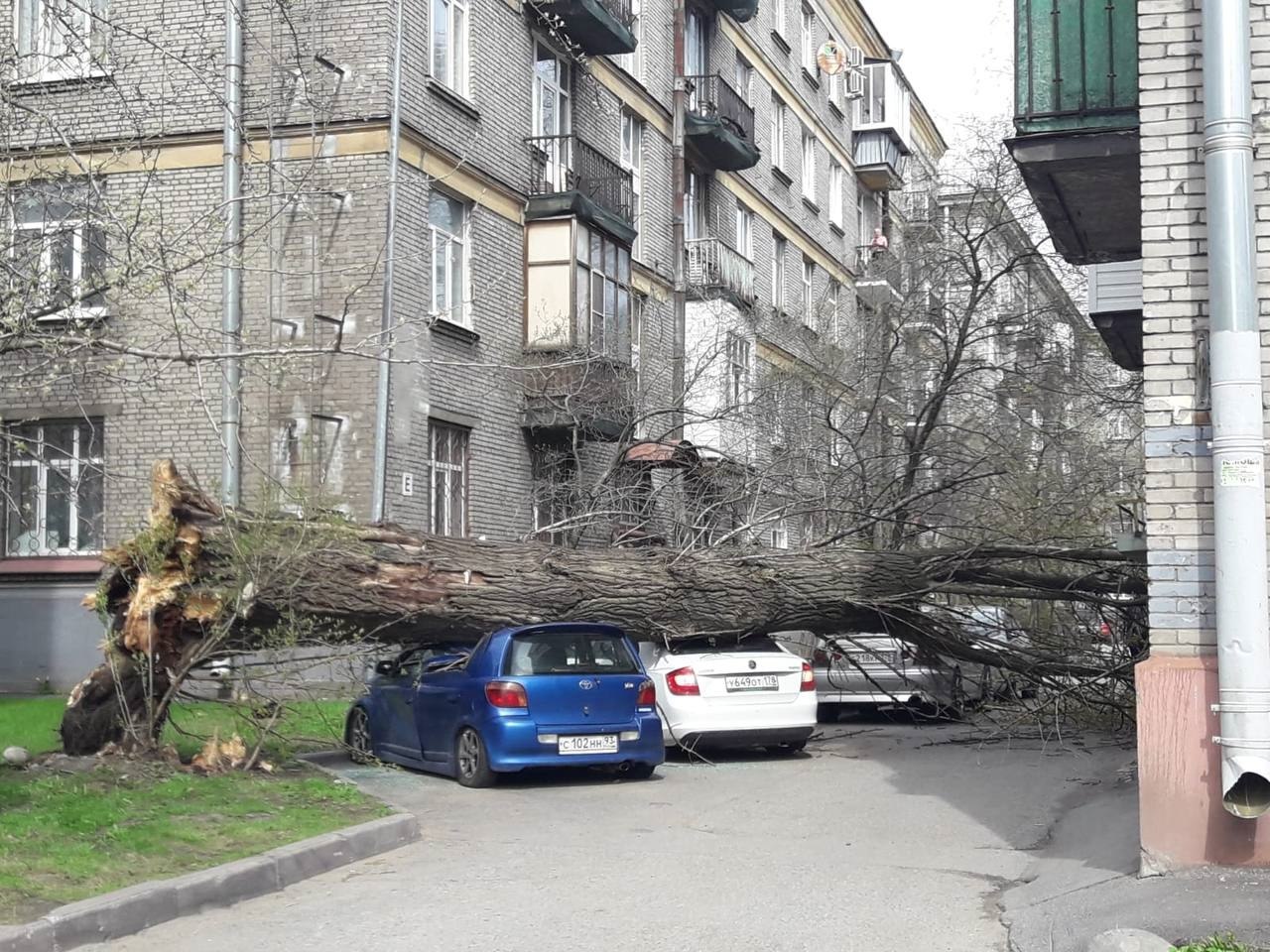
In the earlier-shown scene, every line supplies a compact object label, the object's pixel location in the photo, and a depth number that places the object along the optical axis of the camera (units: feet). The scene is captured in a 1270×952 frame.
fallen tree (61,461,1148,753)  40.42
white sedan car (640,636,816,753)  49.93
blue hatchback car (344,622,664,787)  43.19
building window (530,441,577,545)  77.46
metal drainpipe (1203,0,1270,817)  25.40
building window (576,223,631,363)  78.69
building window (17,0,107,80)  33.37
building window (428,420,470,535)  72.23
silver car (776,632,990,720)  52.90
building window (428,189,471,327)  71.65
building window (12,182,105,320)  31.48
